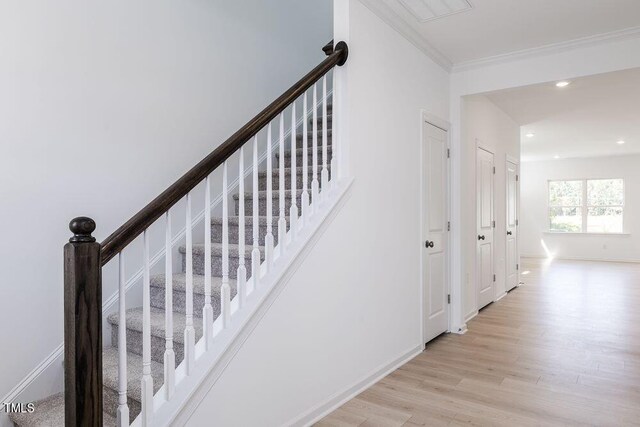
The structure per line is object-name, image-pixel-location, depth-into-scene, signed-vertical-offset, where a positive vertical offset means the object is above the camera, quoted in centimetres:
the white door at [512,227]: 611 -31
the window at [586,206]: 1008 +0
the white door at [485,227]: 485 -25
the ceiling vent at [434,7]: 286 +141
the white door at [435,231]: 367 -22
